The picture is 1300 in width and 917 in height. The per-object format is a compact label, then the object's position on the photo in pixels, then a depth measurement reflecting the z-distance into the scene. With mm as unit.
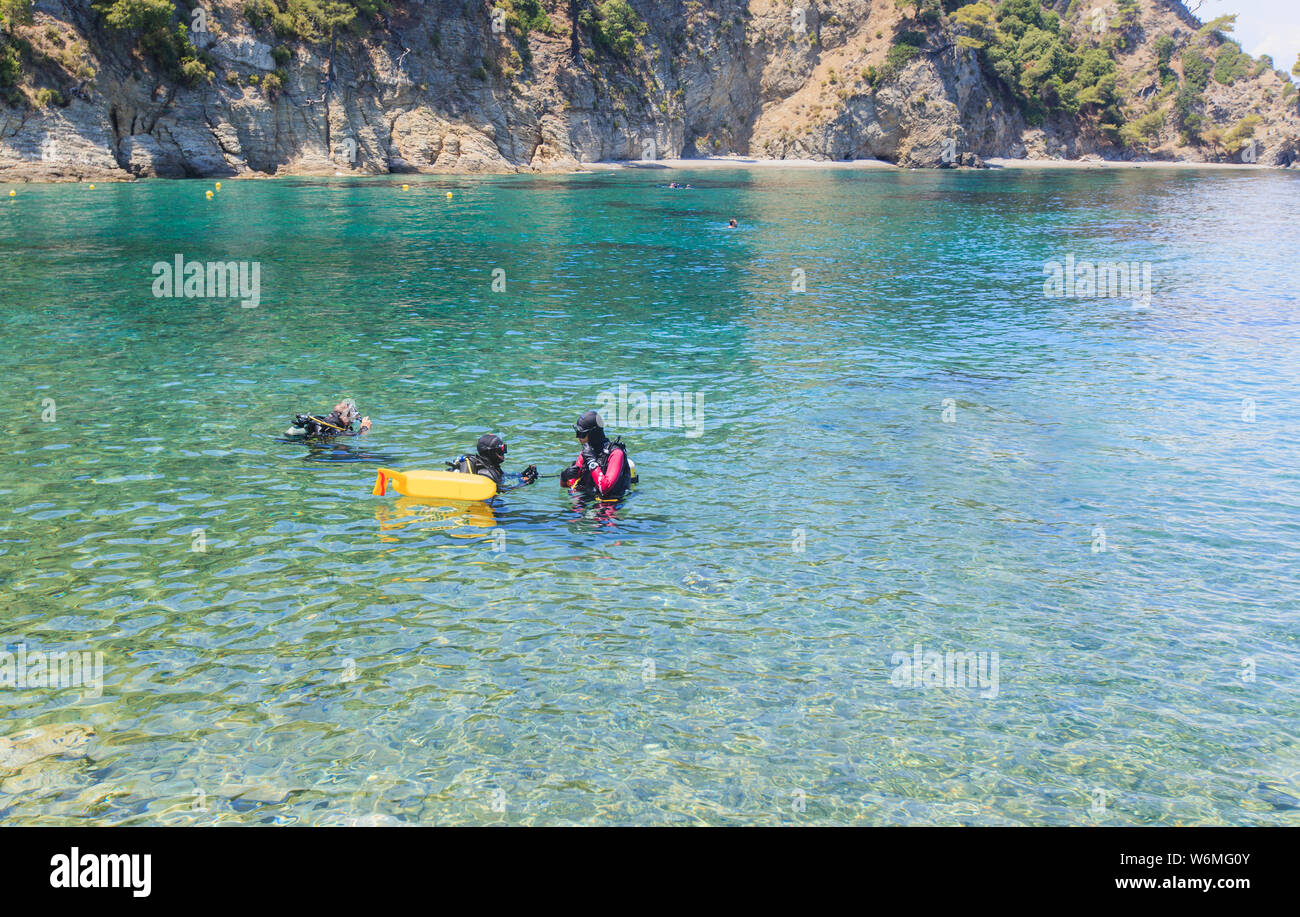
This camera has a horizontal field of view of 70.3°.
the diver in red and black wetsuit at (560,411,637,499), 13859
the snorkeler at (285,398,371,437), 16422
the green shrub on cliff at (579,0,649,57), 104062
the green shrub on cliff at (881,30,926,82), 126000
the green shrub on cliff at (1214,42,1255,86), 170750
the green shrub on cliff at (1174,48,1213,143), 163250
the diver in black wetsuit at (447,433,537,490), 14070
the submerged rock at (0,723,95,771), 8305
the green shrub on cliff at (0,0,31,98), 61562
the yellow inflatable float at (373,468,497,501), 13938
